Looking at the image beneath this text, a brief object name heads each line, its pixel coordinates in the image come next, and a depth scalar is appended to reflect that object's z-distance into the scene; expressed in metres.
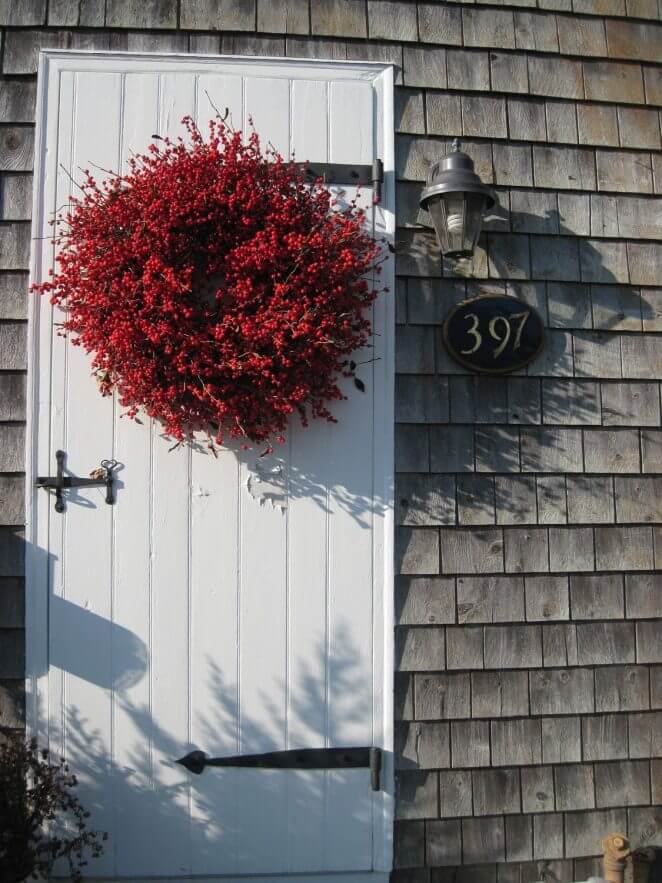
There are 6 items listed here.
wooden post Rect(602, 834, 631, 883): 2.28
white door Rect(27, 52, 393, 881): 2.28
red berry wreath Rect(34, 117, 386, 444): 2.11
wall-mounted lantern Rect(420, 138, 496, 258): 2.22
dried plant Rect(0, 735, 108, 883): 2.03
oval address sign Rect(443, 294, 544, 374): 2.41
